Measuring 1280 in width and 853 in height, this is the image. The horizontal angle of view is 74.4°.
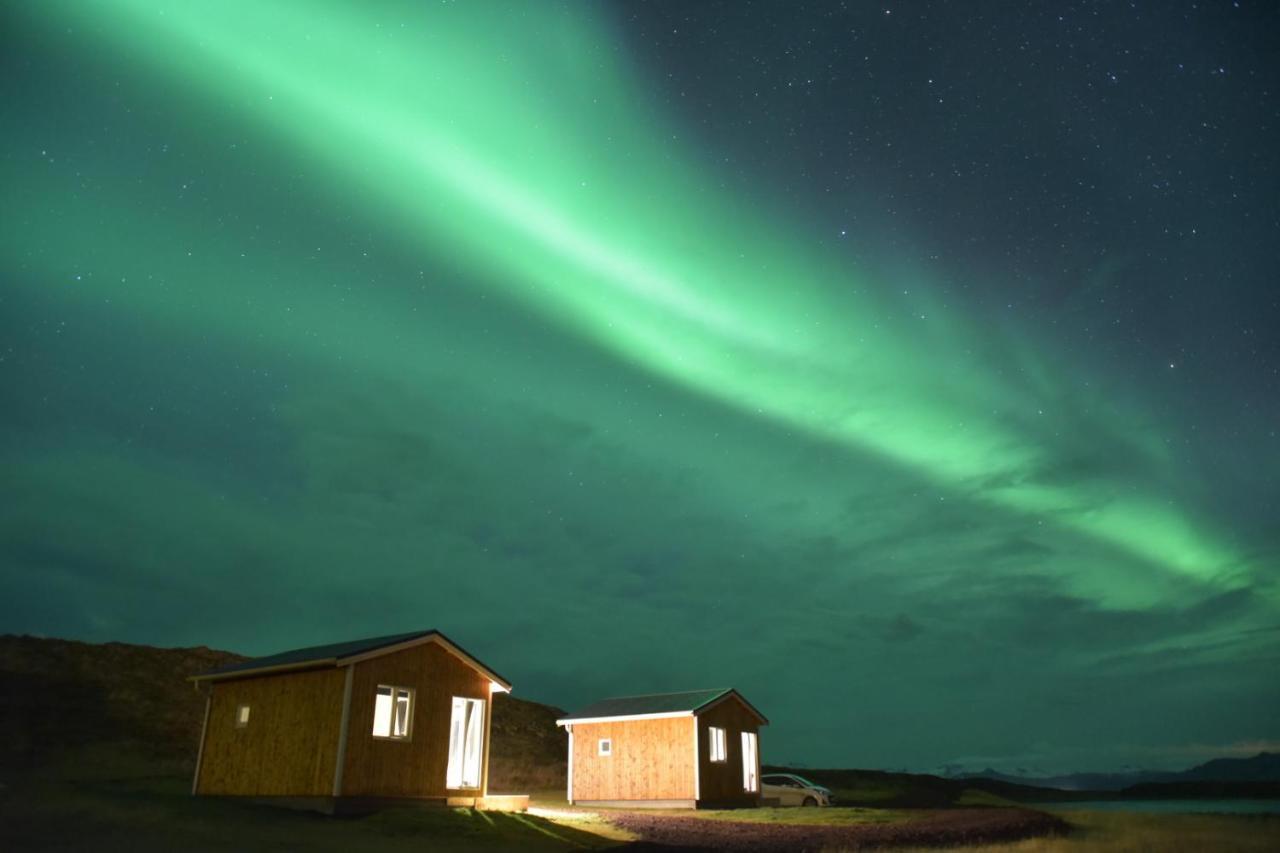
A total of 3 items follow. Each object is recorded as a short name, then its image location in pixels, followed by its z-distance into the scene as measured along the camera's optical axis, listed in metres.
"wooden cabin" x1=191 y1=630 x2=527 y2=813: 20.70
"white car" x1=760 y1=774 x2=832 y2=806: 34.47
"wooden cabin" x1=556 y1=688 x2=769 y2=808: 31.42
